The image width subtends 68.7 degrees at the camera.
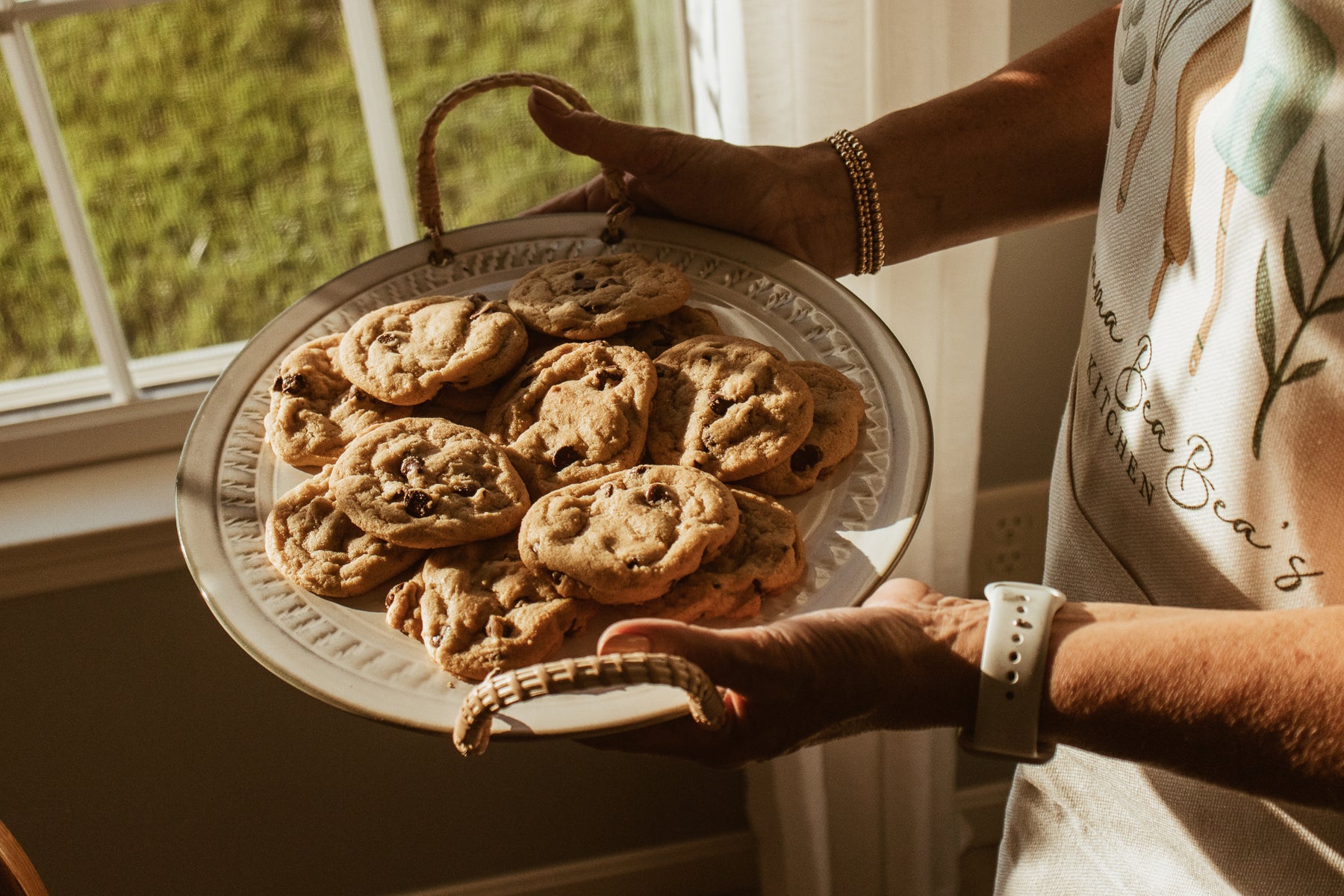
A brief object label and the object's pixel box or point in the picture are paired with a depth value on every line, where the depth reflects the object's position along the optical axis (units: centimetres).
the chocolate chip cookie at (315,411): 80
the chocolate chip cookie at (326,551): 71
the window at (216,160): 132
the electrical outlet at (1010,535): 166
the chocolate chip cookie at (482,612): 65
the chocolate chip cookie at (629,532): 67
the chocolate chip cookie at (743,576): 69
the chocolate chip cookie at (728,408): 75
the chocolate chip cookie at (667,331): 87
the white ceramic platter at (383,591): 63
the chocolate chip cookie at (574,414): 77
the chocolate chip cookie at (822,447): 75
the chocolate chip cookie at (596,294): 85
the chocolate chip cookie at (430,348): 82
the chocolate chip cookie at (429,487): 72
